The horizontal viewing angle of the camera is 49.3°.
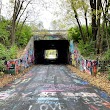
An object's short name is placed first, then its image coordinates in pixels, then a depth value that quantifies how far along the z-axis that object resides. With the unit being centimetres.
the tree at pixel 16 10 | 1376
